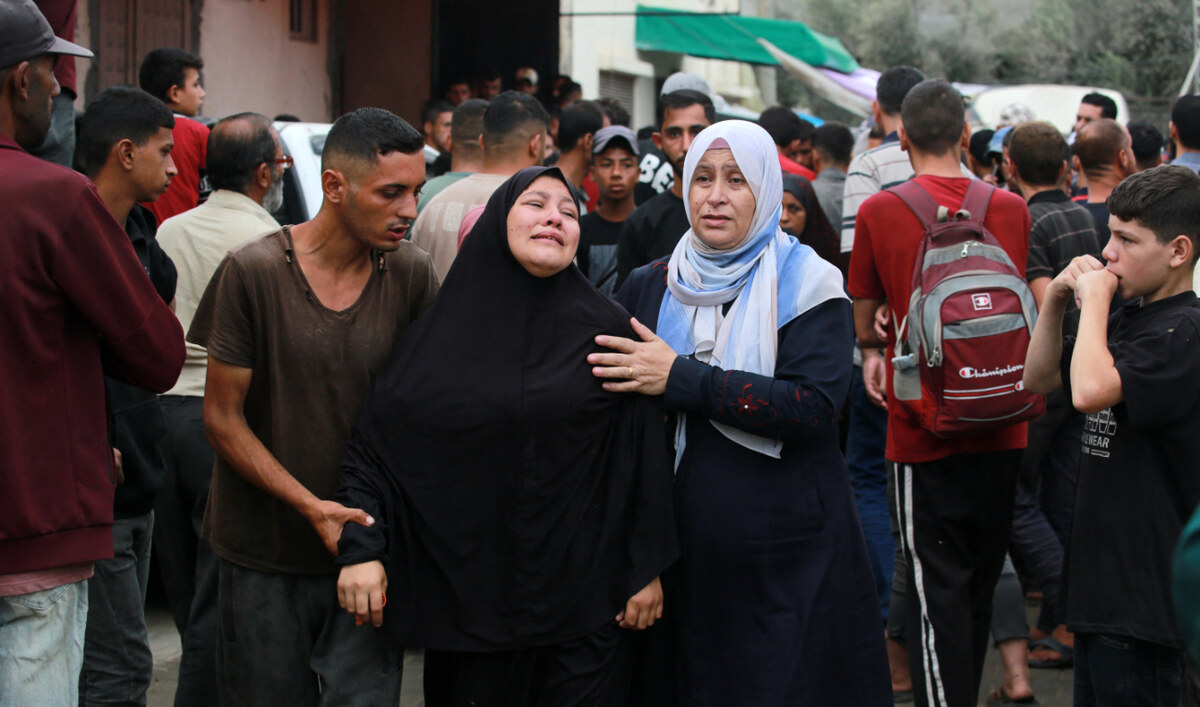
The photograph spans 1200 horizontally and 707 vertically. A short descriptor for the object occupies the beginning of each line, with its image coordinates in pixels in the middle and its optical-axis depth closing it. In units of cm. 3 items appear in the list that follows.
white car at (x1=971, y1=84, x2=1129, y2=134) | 2080
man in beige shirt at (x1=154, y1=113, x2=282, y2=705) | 375
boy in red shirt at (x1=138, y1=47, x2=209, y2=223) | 545
